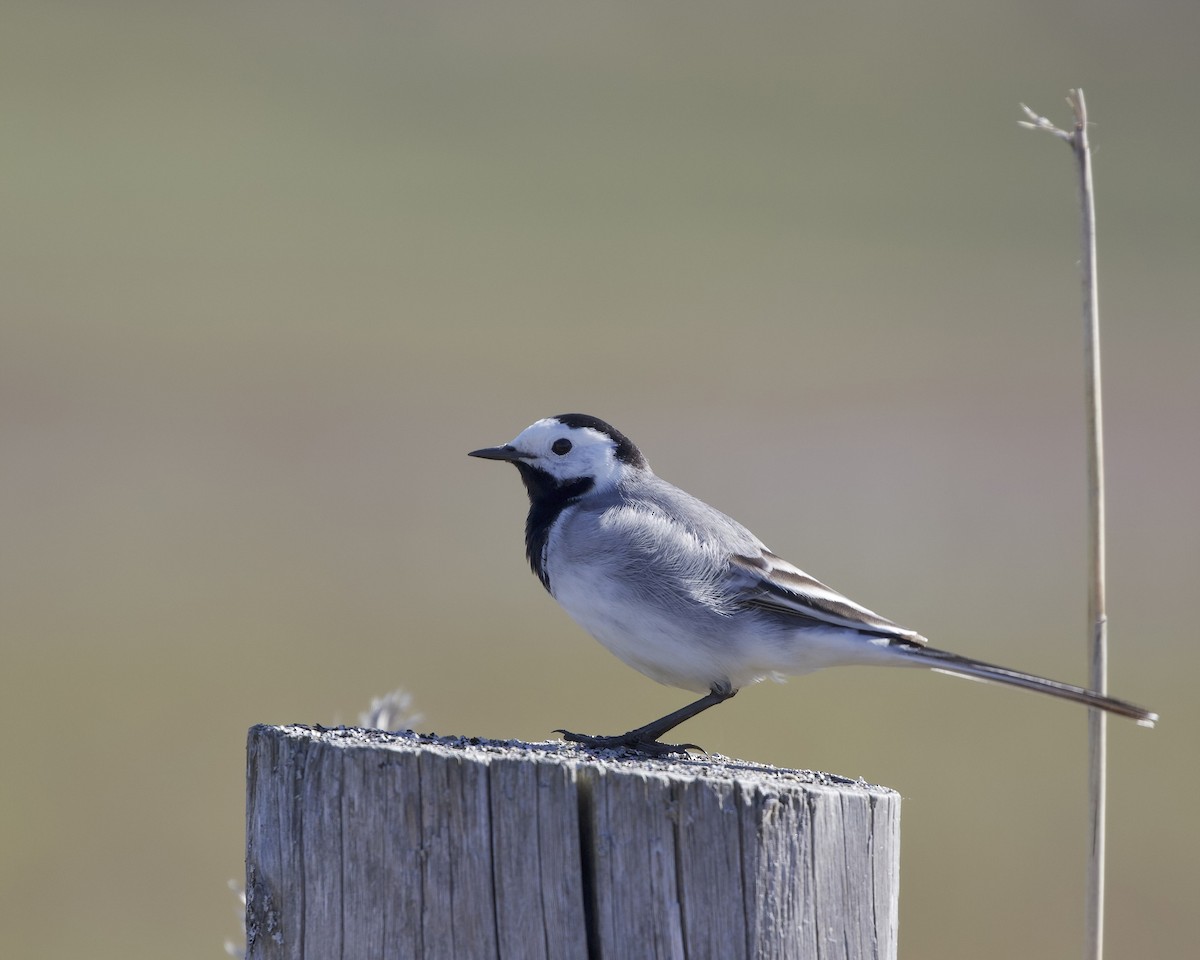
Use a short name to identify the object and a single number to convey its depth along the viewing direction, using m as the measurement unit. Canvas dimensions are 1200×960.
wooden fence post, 6.50
